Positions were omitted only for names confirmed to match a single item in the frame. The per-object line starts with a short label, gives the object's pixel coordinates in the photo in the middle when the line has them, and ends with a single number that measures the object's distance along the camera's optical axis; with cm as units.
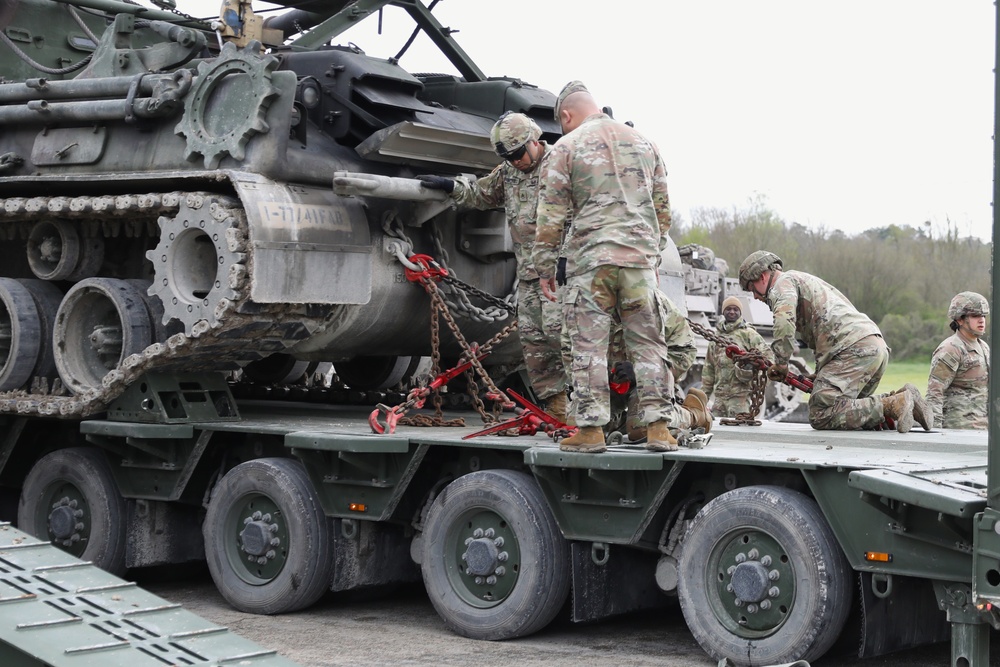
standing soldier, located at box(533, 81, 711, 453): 773
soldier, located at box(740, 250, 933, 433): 914
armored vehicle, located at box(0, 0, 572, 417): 897
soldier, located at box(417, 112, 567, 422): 881
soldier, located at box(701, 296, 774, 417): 1503
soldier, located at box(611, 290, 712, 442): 813
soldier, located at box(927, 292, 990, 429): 1155
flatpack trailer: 658
